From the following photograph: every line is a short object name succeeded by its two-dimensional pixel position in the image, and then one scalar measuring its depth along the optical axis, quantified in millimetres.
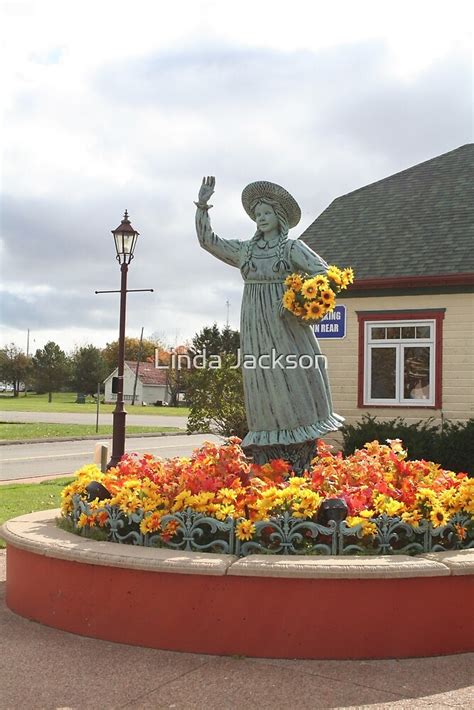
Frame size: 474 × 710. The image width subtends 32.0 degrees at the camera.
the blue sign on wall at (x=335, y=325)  15938
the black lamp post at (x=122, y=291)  13191
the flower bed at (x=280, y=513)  5172
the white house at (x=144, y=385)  86062
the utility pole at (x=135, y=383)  76950
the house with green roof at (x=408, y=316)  15055
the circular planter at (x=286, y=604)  4727
